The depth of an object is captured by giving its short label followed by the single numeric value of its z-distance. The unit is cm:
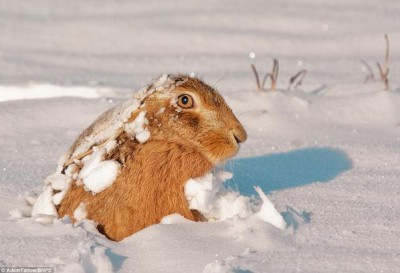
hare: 708
